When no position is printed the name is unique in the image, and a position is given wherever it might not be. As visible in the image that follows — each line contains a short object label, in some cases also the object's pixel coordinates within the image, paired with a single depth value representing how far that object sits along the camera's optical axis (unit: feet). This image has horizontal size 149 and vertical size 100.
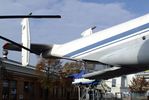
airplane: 45.59
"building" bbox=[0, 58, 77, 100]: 148.15
